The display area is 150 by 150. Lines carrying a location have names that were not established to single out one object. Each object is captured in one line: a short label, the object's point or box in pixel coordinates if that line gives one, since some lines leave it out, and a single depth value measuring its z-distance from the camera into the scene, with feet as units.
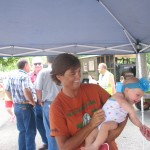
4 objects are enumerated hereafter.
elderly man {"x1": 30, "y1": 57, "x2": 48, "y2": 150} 16.27
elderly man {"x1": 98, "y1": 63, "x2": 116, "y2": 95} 21.86
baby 6.11
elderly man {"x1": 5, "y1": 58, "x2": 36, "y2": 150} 14.37
